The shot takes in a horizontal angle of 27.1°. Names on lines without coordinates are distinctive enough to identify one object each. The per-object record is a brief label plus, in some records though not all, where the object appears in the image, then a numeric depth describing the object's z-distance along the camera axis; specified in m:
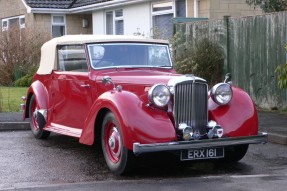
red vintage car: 7.29
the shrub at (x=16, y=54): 21.30
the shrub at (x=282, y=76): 11.10
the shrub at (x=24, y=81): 20.47
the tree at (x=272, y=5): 14.91
